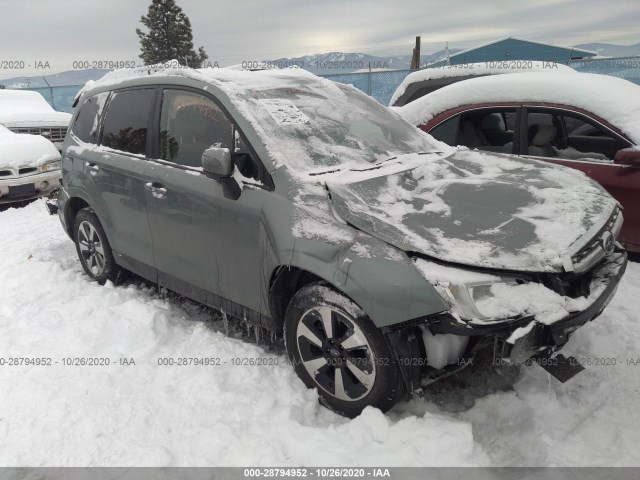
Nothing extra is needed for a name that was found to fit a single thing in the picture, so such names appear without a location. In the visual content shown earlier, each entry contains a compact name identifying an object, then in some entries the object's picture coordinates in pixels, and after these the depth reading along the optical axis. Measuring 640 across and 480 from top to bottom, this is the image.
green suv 2.10
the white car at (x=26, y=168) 6.97
